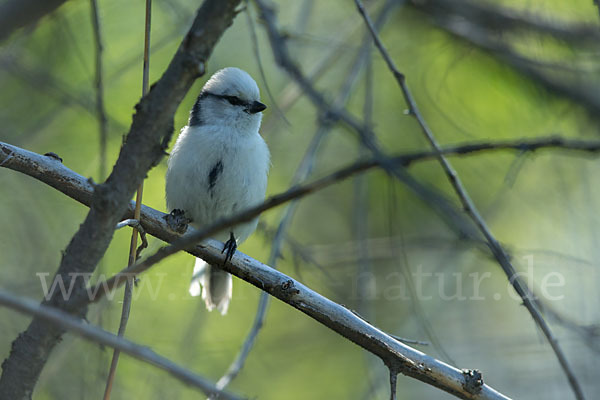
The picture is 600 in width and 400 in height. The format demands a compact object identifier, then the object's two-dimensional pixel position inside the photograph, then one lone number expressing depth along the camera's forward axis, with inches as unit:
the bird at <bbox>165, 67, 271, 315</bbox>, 293.9
